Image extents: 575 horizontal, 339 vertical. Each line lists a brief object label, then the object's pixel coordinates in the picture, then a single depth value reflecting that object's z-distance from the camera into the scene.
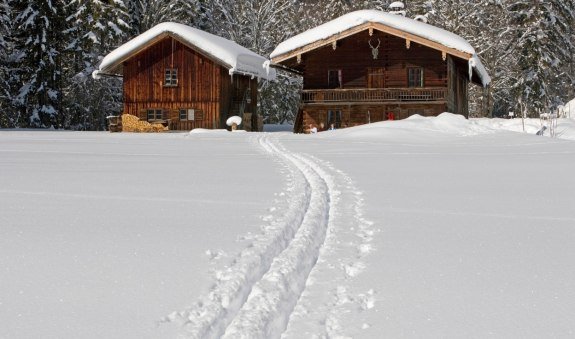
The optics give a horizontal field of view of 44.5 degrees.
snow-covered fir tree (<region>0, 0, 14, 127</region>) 41.88
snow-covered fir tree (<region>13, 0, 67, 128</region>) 43.31
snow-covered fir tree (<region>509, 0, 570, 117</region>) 46.16
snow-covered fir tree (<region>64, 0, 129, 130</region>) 44.28
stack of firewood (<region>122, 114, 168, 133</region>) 38.03
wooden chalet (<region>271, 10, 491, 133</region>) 33.84
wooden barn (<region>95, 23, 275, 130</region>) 39.25
